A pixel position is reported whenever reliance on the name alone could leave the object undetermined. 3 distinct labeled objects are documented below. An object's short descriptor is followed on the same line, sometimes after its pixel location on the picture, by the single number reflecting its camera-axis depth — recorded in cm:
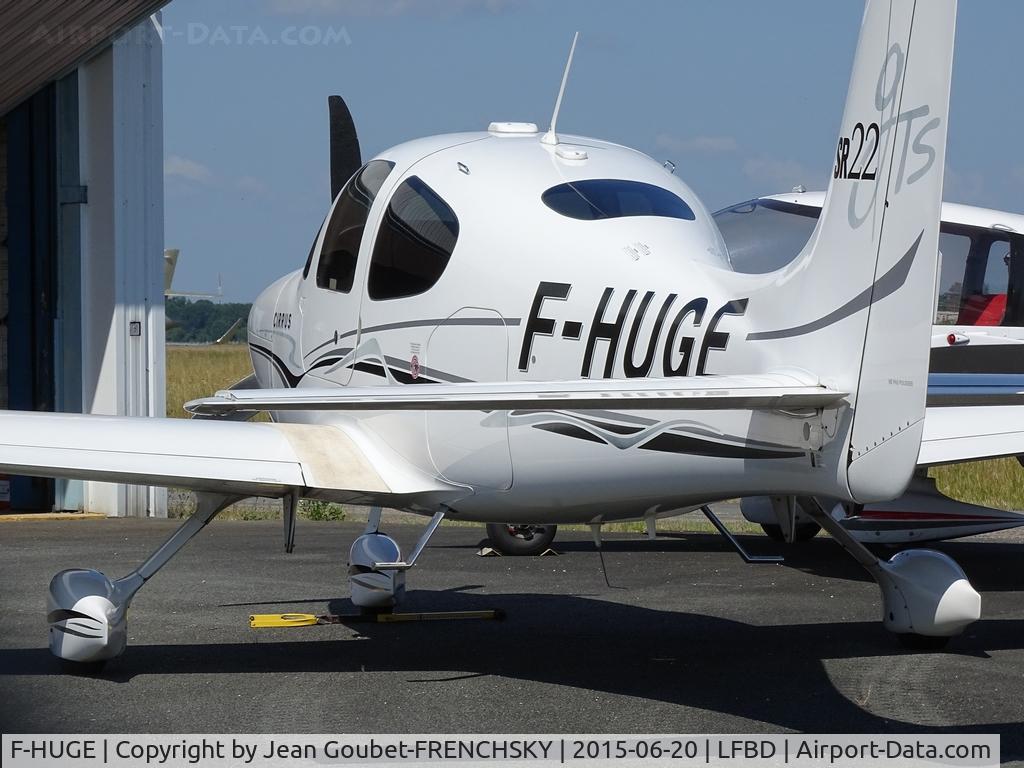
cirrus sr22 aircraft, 986
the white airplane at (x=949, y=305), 2080
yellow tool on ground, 1661
